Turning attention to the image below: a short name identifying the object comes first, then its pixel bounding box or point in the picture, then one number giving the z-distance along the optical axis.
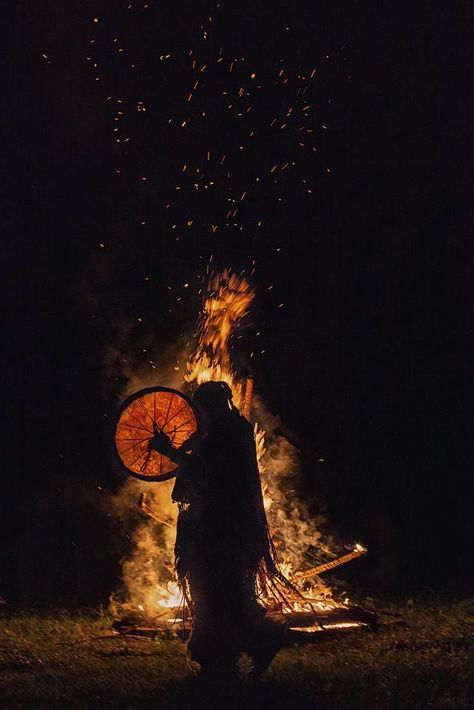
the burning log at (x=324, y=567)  9.91
